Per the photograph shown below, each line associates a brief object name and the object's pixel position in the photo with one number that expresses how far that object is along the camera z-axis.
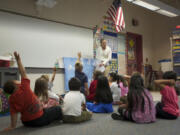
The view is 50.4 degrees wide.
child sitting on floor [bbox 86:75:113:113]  2.95
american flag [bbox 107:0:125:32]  5.21
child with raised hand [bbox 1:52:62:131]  2.03
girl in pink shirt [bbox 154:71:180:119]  2.50
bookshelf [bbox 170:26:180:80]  6.35
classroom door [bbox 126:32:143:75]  6.94
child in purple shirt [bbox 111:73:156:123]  2.34
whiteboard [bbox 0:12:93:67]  3.99
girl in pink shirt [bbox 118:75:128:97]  4.10
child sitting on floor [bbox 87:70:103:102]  3.60
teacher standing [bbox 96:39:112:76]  5.13
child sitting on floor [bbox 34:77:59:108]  2.52
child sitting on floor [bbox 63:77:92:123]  2.39
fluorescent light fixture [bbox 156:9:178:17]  6.20
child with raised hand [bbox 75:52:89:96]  3.71
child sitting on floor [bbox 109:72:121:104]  3.78
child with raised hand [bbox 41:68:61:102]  2.93
